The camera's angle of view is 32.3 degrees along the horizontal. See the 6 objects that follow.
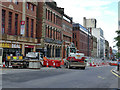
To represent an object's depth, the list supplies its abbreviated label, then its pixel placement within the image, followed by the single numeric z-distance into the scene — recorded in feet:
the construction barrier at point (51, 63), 105.70
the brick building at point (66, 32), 234.21
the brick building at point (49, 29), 170.81
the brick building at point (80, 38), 316.81
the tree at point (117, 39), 95.14
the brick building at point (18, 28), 126.63
